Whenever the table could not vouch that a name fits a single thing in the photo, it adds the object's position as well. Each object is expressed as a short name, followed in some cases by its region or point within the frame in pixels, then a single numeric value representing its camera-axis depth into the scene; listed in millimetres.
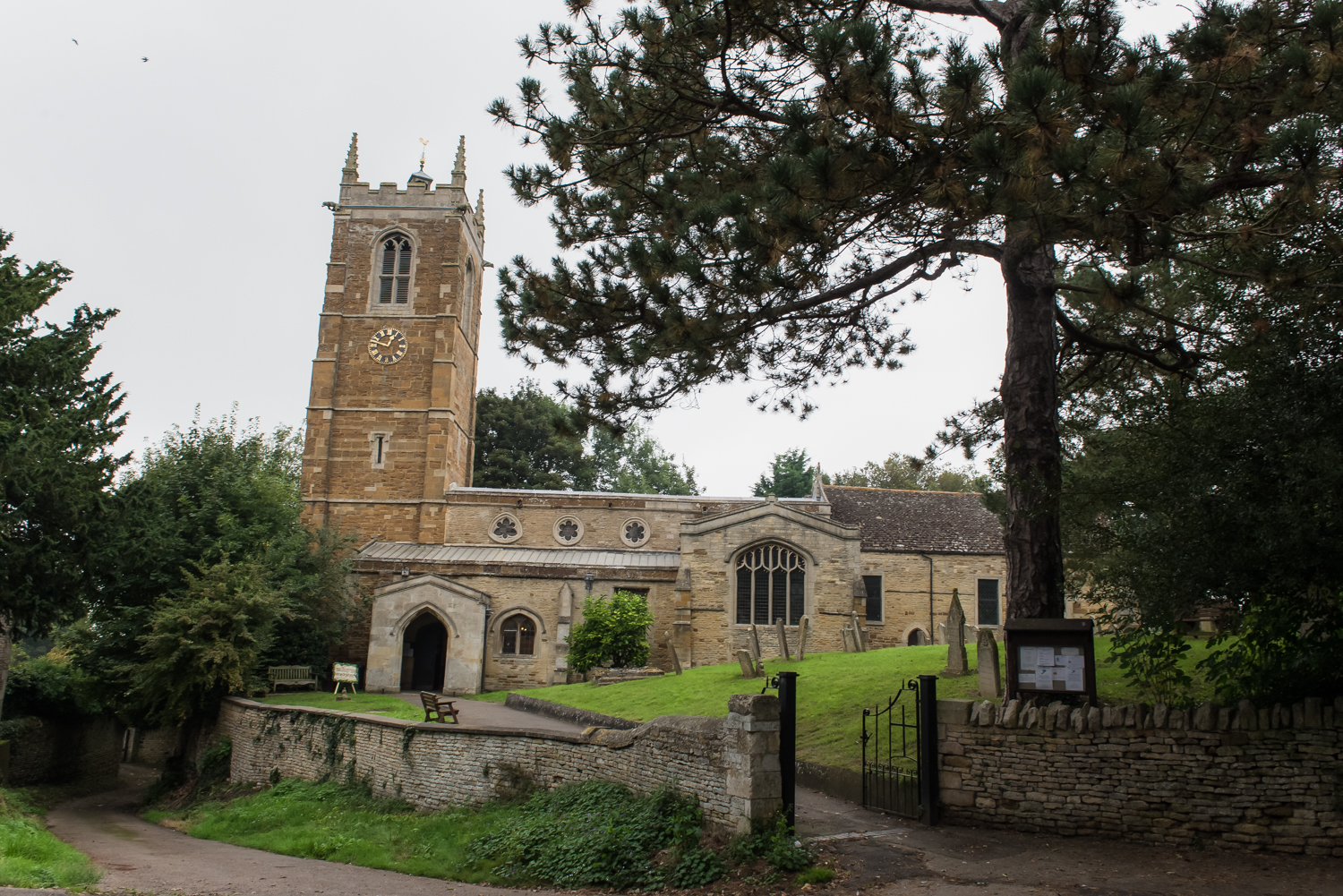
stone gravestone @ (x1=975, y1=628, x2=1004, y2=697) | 12992
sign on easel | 22450
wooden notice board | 8797
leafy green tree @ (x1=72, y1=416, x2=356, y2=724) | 19406
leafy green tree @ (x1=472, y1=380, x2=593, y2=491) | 45031
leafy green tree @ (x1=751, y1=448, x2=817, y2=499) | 48000
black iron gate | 9039
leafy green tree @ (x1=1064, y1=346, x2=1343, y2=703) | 7312
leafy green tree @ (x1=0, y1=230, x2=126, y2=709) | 15758
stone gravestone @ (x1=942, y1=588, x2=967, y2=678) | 15539
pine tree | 7059
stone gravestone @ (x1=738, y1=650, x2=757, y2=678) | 19266
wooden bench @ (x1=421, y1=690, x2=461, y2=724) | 15227
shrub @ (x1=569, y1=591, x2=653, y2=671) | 24672
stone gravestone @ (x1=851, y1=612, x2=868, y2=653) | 23797
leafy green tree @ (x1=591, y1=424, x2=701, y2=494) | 52781
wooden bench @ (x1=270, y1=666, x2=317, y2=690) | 22900
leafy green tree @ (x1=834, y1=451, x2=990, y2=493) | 47062
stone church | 26859
